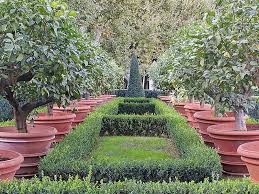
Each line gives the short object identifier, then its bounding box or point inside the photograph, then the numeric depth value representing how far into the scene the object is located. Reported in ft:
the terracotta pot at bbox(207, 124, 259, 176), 18.65
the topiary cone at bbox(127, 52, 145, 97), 78.12
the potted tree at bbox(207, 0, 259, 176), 13.69
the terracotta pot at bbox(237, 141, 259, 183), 13.82
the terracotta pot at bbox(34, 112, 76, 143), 23.41
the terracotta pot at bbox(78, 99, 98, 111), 37.46
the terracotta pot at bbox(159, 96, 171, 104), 62.03
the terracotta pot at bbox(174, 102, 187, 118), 43.09
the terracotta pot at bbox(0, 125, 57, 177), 17.85
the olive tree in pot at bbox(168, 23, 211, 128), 19.47
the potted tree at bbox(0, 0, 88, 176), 12.91
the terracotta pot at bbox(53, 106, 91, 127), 30.59
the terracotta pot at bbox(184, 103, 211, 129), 30.73
